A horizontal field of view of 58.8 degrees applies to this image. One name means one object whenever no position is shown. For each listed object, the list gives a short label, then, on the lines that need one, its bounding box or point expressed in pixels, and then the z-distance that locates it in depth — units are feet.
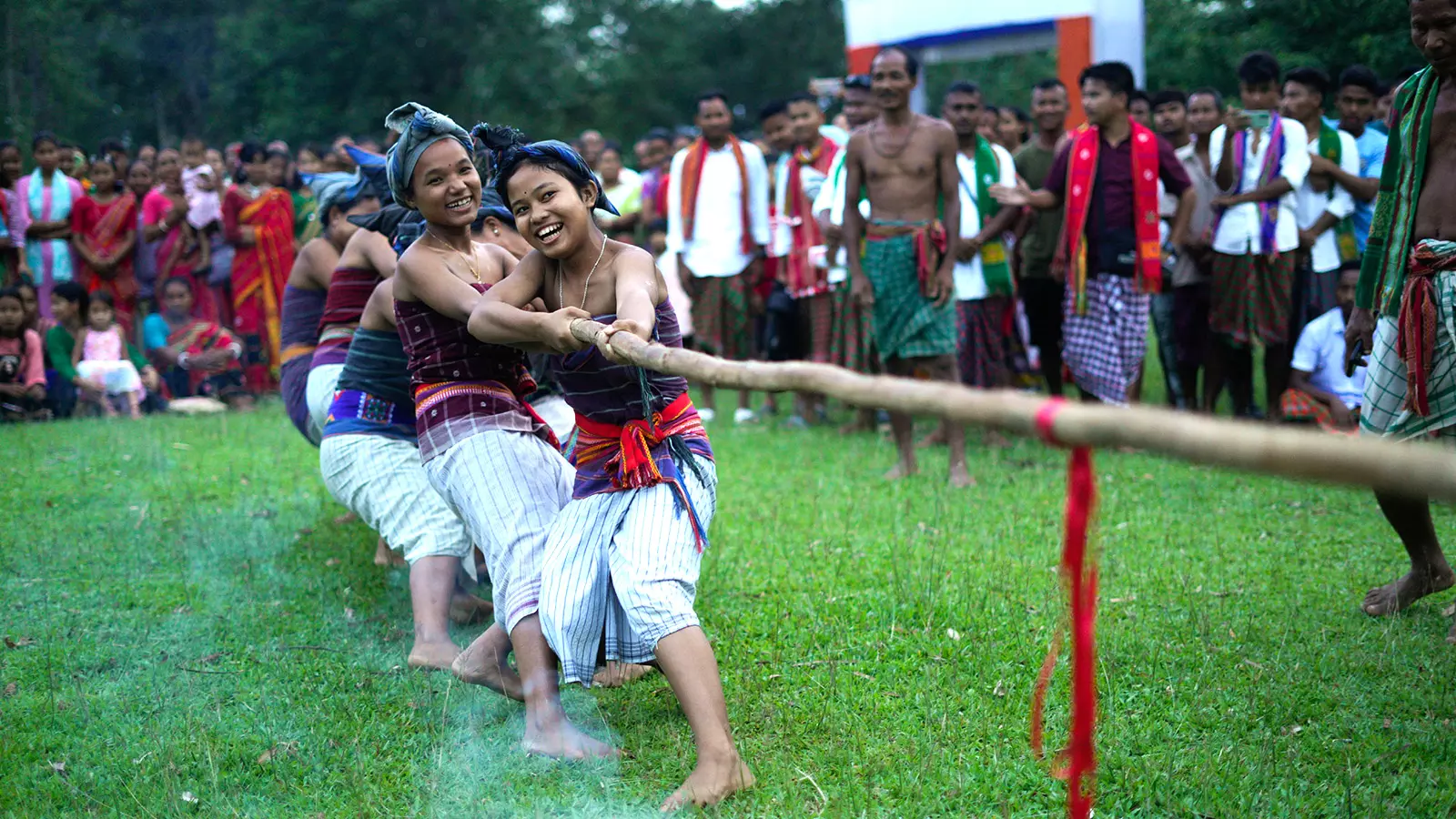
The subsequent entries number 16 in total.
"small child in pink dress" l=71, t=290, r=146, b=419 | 33.65
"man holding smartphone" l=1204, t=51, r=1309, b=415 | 25.82
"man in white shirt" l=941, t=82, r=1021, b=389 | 27.63
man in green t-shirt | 28.81
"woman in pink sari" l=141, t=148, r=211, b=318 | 38.29
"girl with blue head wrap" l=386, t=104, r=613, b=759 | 12.30
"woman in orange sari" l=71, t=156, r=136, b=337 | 37.63
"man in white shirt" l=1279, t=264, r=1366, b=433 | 25.30
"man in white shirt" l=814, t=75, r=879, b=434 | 27.04
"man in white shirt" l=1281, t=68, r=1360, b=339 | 26.13
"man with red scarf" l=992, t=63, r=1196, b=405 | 24.86
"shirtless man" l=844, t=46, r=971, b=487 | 22.91
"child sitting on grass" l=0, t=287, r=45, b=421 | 32.12
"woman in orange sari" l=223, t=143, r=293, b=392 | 37.27
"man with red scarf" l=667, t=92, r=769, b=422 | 31.14
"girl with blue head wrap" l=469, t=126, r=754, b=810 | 10.87
